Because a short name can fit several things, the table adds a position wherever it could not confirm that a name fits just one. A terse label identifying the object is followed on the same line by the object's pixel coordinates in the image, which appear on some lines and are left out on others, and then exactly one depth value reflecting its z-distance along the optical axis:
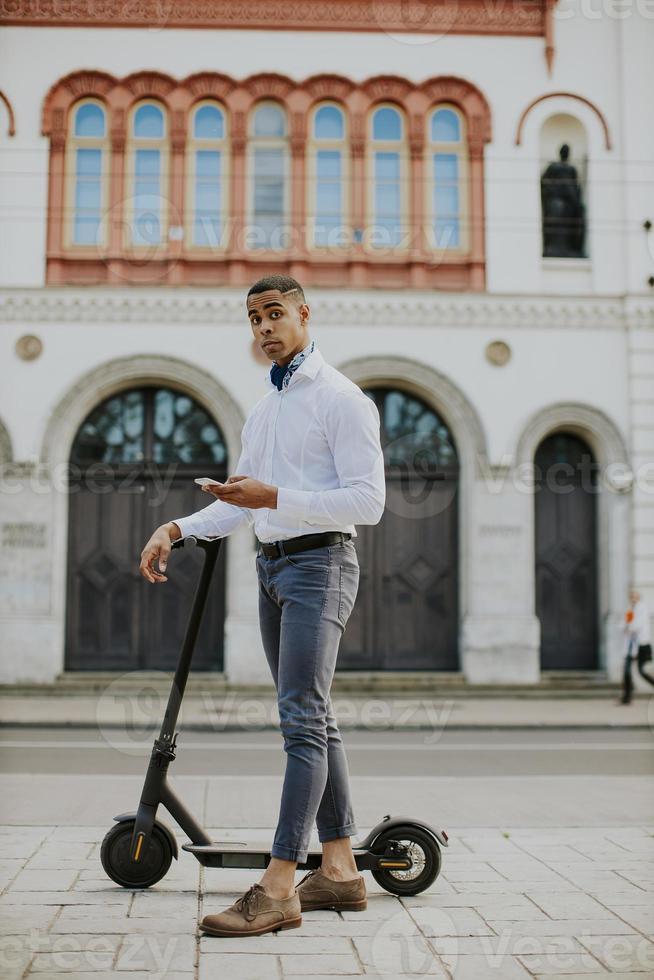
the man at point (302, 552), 3.92
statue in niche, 18.59
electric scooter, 4.36
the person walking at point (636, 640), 15.84
